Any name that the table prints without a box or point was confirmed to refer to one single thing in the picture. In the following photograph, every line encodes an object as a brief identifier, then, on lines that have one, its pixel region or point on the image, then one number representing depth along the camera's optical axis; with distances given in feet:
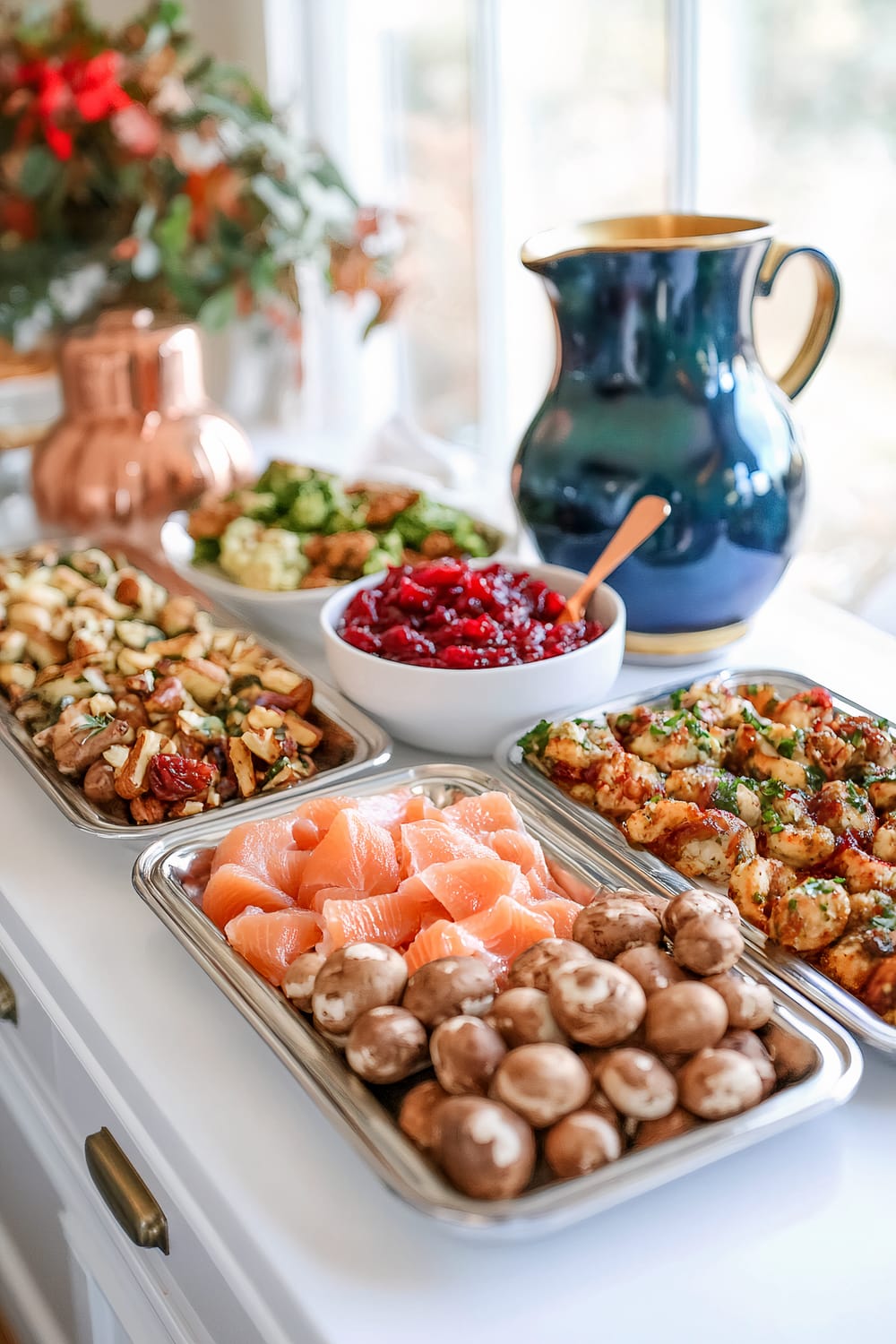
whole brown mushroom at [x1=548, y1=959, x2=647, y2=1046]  2.39
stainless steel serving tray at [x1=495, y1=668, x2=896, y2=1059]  2.65
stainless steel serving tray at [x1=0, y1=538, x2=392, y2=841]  3.49
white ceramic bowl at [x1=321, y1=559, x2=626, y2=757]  3.69
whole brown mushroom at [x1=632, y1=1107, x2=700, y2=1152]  2.34
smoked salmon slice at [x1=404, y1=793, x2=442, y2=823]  3.30
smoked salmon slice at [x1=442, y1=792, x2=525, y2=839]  3.27
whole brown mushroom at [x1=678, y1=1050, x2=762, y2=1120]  2.34
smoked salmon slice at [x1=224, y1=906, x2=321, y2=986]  2.89
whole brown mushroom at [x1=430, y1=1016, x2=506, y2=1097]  2.35
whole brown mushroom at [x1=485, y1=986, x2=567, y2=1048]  2.43
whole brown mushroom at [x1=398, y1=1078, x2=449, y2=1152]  2.35
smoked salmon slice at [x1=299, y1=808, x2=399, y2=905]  3.08
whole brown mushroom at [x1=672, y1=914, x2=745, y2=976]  2.57
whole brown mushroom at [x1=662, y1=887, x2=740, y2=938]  2.64
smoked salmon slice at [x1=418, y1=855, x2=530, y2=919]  2.92
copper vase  5.85
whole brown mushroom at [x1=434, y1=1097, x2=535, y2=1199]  2.20
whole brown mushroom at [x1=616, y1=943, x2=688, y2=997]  2.52
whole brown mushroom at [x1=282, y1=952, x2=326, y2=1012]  2.71
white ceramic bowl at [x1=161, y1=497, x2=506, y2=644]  4.58
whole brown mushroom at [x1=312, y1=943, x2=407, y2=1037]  2.56
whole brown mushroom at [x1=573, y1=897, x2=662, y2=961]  2.66
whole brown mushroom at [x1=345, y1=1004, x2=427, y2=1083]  2.45
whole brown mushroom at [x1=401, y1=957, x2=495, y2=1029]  2.51
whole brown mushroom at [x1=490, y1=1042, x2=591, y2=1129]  2.28
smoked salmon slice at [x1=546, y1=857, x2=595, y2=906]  3.10
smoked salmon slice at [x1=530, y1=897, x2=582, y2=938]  2.90
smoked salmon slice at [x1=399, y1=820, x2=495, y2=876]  3.07
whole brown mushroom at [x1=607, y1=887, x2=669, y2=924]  2.81
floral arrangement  6.00
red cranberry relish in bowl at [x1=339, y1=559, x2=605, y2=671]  3.80
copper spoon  4.03
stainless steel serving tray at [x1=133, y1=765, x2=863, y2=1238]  2.18
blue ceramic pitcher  4.05
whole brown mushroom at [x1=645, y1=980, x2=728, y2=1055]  2.41
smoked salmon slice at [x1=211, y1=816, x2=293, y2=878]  3.21
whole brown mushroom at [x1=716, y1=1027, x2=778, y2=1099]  2.44
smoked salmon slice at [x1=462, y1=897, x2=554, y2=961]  2.81
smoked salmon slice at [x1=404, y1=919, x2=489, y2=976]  2.74
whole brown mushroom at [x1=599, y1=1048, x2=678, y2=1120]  2.31
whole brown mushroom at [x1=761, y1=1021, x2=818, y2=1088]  2.49
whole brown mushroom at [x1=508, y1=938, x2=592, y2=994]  2.53
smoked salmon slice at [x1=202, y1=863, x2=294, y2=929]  3.09
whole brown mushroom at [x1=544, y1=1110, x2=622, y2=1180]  2.24
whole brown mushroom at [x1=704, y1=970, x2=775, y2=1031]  2.52
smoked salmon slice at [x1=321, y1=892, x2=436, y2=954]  2.84
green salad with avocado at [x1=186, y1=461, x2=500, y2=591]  4.71
